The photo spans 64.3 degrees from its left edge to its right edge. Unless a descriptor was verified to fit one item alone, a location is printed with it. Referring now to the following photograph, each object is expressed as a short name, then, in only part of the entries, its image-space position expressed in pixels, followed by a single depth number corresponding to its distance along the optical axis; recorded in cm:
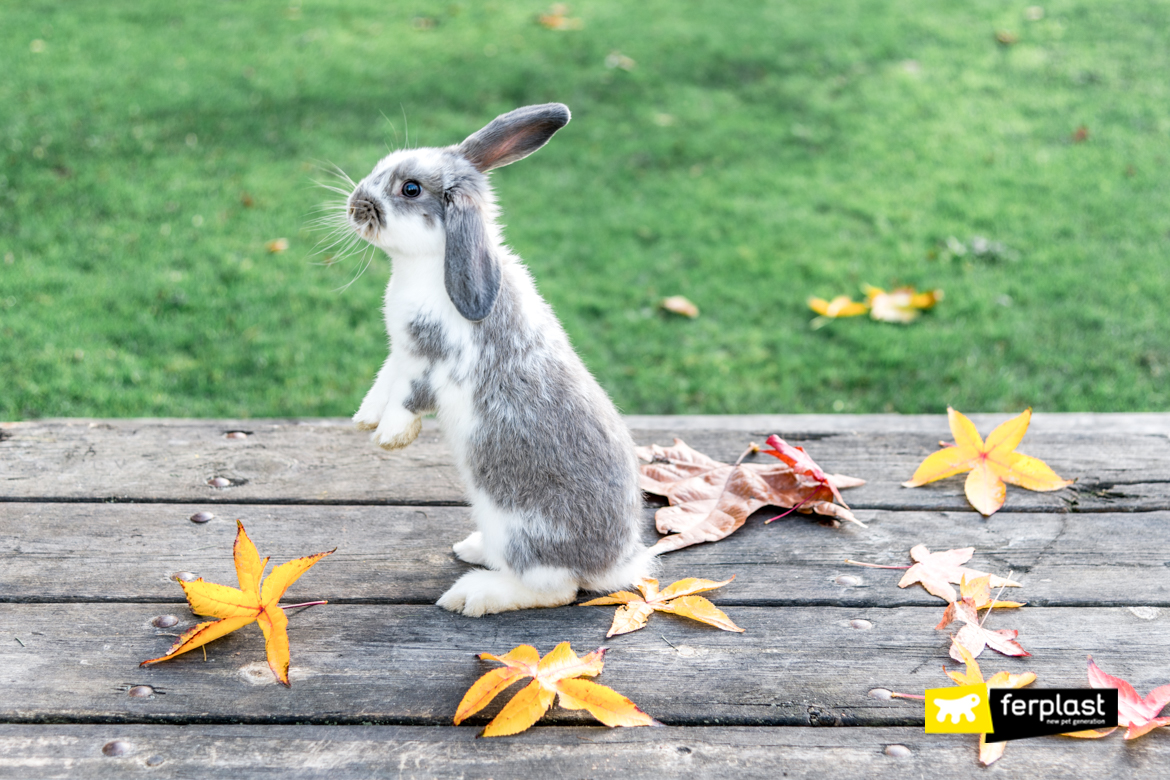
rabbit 218
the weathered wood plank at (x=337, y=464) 266
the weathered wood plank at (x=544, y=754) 181
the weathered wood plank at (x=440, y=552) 231
